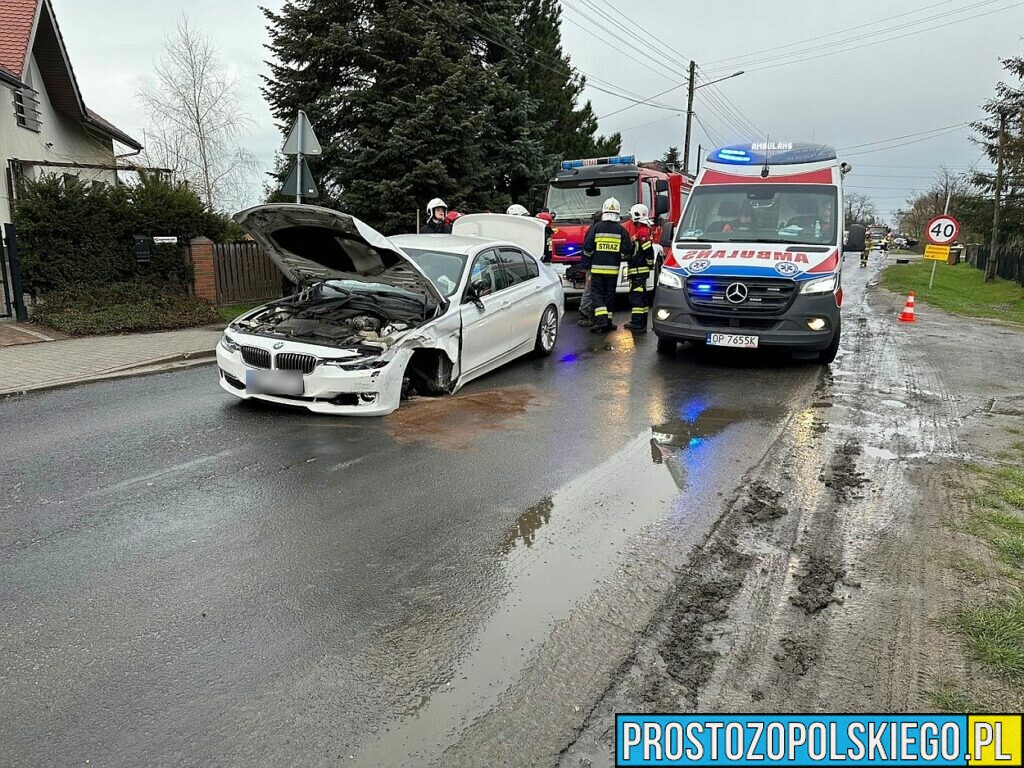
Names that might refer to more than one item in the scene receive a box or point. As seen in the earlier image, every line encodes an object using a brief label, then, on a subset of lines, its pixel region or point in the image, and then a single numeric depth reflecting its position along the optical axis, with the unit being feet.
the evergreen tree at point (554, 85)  85.35
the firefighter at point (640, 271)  39.70
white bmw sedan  20.83
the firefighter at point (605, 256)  36.19
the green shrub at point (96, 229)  38.99
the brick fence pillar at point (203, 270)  44.01
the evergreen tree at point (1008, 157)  96.43
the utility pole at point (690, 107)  112.98
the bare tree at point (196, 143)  97.04
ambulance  27.48
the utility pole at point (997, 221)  101.08
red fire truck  47.70
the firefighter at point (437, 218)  41.27
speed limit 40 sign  60.75
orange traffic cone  48.06
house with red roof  51.11
